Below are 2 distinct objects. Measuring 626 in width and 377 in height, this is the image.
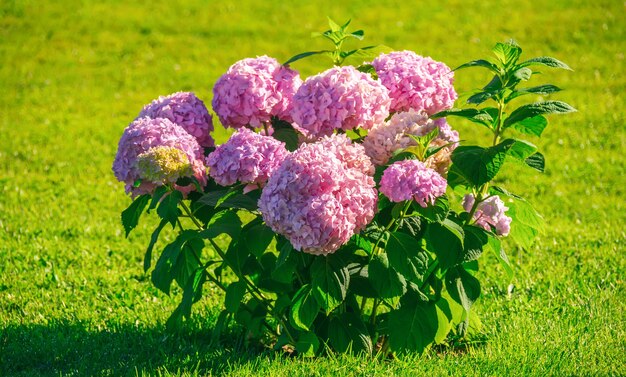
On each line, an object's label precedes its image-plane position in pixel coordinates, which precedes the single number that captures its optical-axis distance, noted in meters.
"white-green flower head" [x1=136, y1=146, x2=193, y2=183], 8.49
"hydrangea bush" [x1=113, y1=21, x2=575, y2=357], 7.99
